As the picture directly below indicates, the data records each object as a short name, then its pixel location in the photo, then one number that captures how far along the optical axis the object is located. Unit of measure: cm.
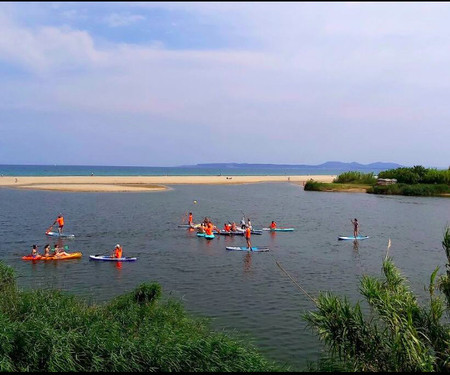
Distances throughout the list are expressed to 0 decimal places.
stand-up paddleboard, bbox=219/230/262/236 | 4519
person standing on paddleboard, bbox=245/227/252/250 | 3731
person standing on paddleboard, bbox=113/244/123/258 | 3144
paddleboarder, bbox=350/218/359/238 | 4246
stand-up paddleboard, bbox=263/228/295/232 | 4693
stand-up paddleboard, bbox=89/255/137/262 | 3120
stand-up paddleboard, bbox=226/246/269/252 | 3697
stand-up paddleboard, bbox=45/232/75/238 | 4094
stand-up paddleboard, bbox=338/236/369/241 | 4262
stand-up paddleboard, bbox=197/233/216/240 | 4259
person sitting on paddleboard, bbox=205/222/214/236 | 4278
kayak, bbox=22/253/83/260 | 3120
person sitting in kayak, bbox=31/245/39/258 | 3112
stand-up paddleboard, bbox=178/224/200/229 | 4734
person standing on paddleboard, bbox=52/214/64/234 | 4103
